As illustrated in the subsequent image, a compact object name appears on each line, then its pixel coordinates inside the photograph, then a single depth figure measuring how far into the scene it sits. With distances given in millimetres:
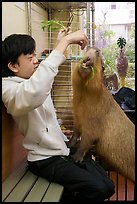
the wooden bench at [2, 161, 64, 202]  1309
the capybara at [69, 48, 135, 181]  1657
